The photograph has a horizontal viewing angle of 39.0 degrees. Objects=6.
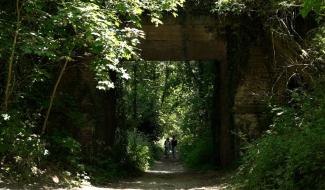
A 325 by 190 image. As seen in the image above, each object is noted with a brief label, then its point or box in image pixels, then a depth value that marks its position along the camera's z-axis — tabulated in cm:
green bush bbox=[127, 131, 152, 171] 1405
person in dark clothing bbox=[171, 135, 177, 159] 2522
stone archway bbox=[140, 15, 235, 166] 1173
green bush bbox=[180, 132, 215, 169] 1492
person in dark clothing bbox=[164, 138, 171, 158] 2771
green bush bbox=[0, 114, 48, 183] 813
